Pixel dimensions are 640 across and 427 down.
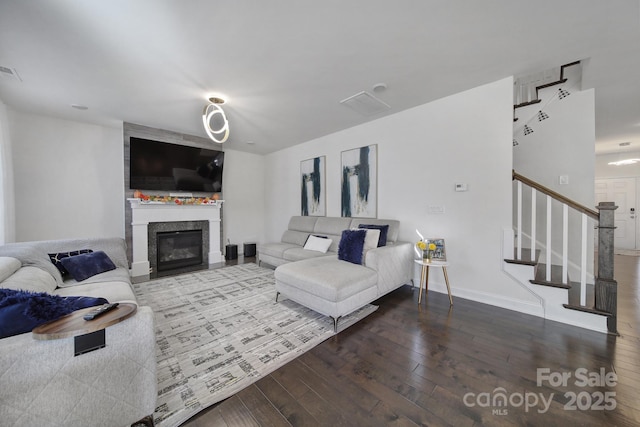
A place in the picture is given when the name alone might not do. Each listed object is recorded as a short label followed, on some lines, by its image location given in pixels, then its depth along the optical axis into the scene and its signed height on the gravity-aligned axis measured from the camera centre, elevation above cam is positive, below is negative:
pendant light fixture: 2.89 +1.52
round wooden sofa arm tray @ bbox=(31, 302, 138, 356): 0.96 -0.52
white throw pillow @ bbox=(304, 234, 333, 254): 3.88 -0.58
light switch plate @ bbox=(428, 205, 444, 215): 3.08 +0.02
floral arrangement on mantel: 4.02 +0.22
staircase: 2.04 -0.73
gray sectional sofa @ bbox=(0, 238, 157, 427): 0.89 -0.73
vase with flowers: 2.73 -0.47
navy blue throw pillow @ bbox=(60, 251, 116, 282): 2.28 -0.57
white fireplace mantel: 3.96 -0.16
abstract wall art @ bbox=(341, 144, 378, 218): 3.80 +0.51
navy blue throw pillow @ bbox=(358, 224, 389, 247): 3.18 -0.29
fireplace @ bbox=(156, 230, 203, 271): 4.31 -0.77
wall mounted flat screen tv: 4.01 +0.85
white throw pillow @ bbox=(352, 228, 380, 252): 2.90 -0.37
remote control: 1.07 -0.51
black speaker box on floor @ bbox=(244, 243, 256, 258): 5.42 -0.95
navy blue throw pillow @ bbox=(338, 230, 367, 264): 2.78 -0.44
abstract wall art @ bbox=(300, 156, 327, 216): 4.71 +0.51
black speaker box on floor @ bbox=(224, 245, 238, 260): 5.14 -0.95
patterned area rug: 1.45 -1.14
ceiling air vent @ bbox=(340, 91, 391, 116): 2.96 +1.50
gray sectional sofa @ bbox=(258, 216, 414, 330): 2.18 -0.72
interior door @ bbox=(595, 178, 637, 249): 5.87 +0.20
